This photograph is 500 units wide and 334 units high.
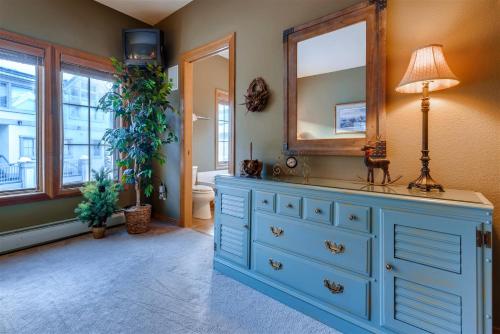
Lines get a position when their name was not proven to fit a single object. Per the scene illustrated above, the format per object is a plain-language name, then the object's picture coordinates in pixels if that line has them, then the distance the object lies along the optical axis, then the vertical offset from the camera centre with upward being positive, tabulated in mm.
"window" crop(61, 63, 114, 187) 3117 +553
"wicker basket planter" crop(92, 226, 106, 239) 3031 -791
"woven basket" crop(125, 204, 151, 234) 3201 -683
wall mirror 1800 +658
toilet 3848 -544
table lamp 1379 +483
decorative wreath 2451 +678
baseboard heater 2613 -764
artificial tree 3129 +614
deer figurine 1646 +23
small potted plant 2971 -455
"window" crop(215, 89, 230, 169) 4930 +684
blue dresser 1141 -486
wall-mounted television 3385 +1577
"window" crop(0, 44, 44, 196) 2672 +528
